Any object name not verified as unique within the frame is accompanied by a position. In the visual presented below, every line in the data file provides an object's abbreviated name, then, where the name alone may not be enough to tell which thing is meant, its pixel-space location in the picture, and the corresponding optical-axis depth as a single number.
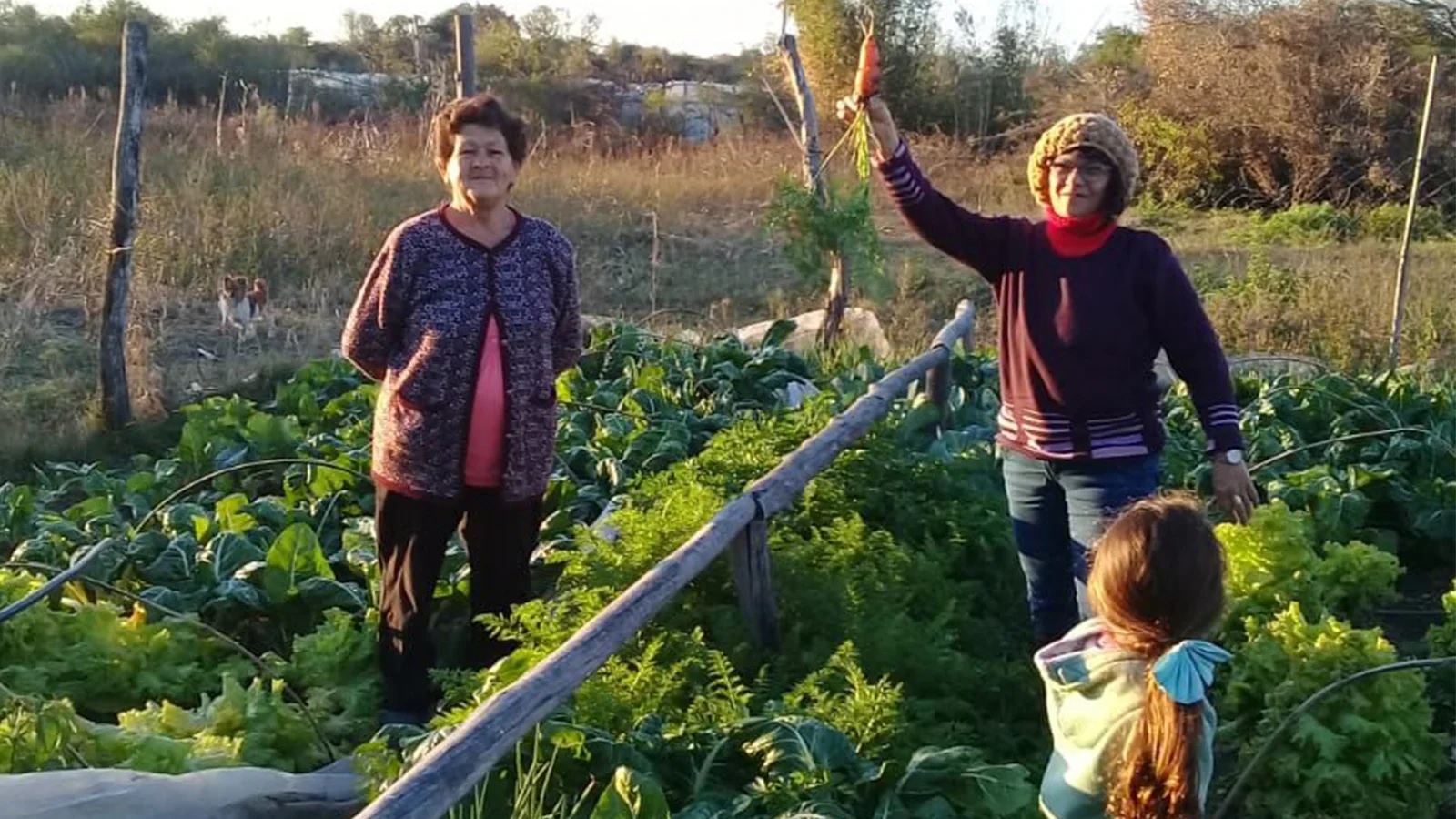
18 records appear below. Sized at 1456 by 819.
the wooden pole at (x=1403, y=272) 9.23
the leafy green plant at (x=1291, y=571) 4.23
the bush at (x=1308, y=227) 16.56
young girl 2.45
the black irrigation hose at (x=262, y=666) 3.82
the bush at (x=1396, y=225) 16.53
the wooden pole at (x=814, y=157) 9.30
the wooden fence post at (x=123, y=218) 7.67
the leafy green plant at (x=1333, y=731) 3.49
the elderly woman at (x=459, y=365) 3.96
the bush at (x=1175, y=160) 19.58
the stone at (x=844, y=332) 9.67
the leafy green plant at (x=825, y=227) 8.88
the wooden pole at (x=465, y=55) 7.81
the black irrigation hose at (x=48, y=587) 3.15
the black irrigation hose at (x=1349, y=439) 5.49
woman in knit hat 3.60
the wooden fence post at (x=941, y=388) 6.68
